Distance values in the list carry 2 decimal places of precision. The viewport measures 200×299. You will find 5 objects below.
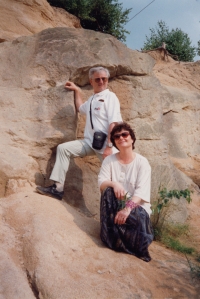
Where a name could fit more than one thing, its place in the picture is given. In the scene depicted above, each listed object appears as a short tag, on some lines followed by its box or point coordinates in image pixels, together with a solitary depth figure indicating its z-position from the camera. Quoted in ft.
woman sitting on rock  11.91
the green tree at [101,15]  39.65
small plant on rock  14.66
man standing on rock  14.67
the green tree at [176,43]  49.32
